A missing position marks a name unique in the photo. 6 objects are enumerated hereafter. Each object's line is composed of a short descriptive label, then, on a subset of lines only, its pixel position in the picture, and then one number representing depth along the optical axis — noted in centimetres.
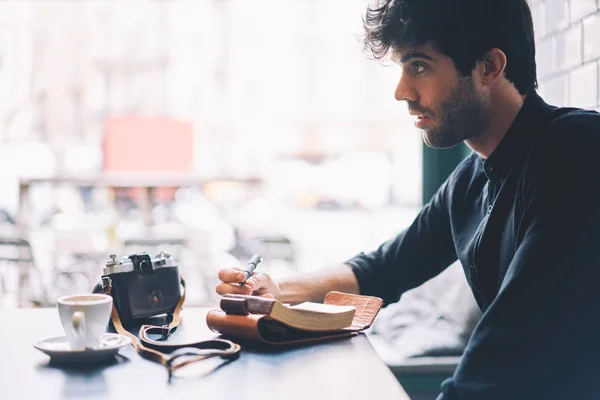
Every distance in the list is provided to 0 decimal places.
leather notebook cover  103
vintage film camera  116
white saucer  94
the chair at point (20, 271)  319
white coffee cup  93
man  89
